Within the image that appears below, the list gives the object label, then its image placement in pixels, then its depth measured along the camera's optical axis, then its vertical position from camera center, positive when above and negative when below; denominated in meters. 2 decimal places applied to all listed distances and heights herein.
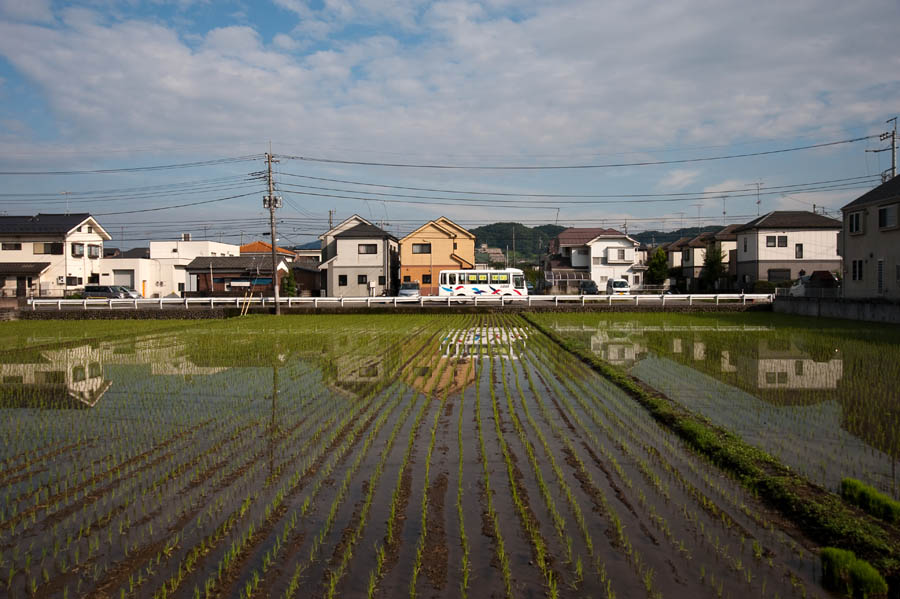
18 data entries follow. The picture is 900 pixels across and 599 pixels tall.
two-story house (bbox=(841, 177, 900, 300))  22.27 +1.24
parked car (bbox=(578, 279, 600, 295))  43.84 -0.27
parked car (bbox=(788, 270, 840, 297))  28.44 -0.27
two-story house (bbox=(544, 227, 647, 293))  48.47 +1.57
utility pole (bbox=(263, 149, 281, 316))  27.91 +3.96
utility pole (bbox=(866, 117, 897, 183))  28.87 +5.86
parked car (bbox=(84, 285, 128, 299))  37.06 +0.15
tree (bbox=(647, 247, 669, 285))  46.94 +1.12
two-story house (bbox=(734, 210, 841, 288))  39.84 +1.99
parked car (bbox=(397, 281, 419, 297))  36.06 -0.09
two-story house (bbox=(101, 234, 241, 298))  46.09 +1.96
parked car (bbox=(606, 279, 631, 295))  42.33 -0.29
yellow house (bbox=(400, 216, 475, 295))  42.41 +2.35
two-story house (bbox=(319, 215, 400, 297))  41.62 +1.67
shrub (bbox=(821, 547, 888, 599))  3.42 -1.65
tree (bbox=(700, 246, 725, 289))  43.41 +1.06
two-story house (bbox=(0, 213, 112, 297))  39.59 +2.61
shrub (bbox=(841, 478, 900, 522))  4.32 -1.58
